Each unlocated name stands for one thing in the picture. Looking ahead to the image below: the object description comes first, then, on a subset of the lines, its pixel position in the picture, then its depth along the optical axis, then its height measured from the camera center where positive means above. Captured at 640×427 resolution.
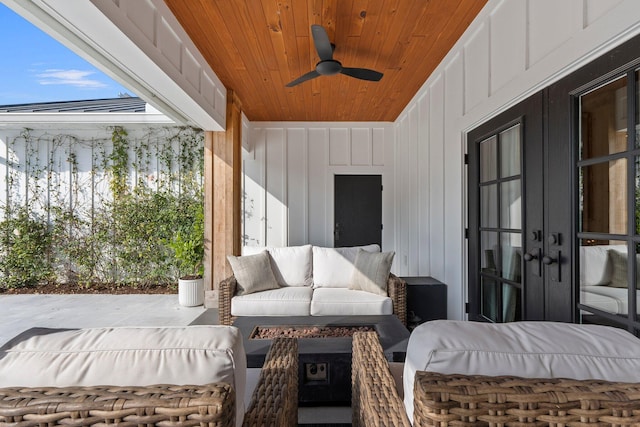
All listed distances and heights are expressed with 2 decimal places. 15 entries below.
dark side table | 3.43 -0.92
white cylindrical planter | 4.50 -1.09
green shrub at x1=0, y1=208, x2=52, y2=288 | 5.53 -0.64
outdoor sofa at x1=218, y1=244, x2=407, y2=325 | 3.16 -0.75
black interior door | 5.94 +0.10
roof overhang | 1.82 +1.18
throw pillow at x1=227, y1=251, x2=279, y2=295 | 3.35 -0.63
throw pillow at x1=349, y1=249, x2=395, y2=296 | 3.31 -0.61
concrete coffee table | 1.95 -0.91
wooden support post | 4.39 +0.18
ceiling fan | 2.72 +1.50
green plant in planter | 4.89 -0.44
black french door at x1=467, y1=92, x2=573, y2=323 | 1.93 -0.03
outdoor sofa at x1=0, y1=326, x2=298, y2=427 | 0.67 -0.39
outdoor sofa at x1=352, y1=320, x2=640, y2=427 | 0.65 -0.36
